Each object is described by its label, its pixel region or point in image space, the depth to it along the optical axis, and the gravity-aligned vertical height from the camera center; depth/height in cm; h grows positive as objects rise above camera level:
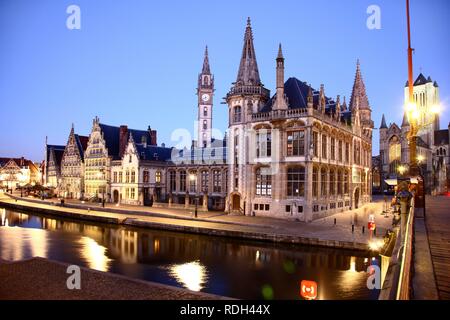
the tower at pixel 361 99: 5712 +1346
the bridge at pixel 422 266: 634 -255
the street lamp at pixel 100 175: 6177 -76
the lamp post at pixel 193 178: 5381 -120
